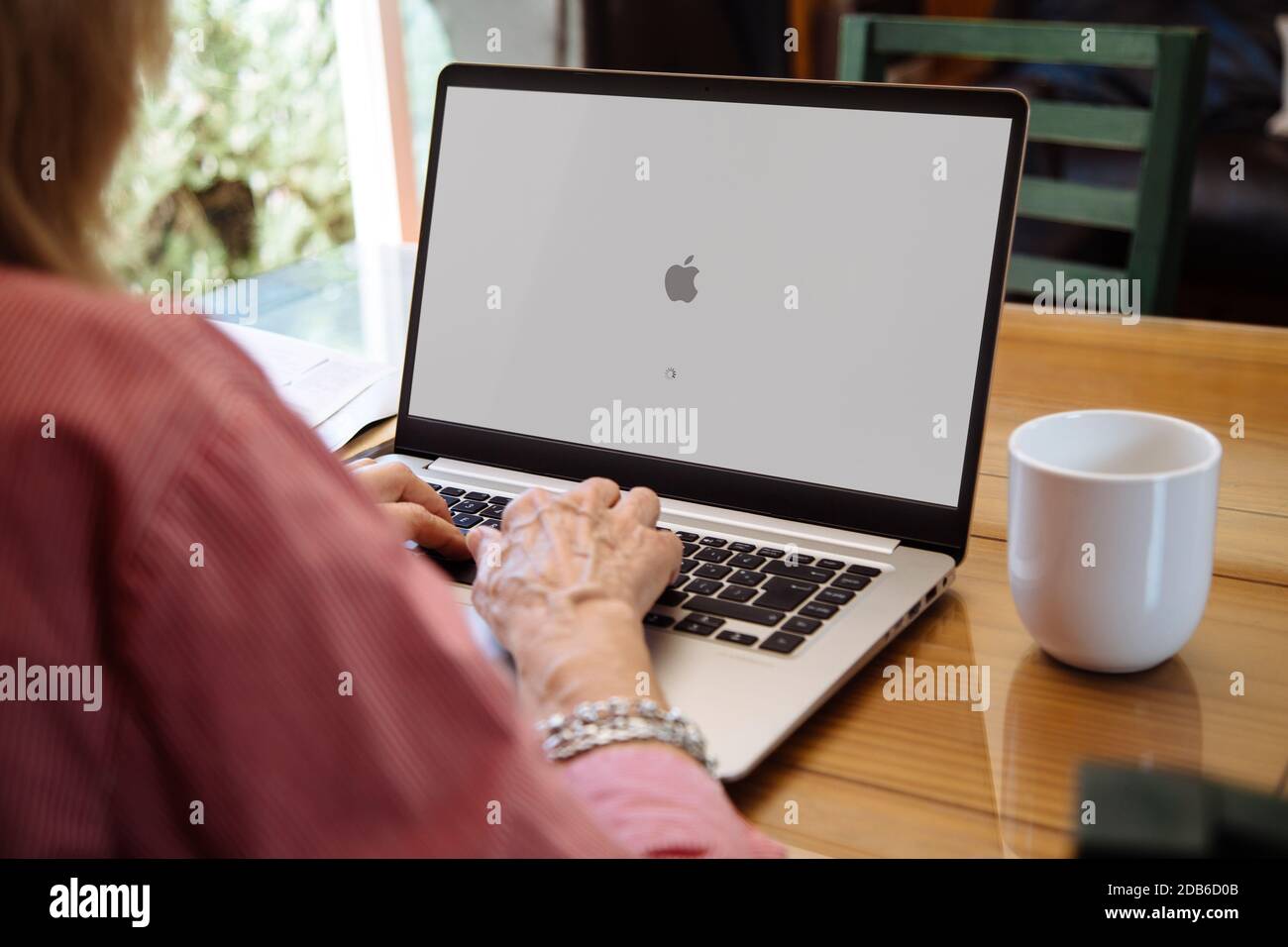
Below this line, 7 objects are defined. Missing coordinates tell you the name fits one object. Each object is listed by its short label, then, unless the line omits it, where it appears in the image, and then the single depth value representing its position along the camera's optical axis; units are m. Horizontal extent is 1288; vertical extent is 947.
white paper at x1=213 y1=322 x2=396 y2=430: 1.13
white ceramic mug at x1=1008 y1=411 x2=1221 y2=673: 0.68
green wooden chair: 1.51
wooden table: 0.61
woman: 0.38
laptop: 0.81
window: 3.13
